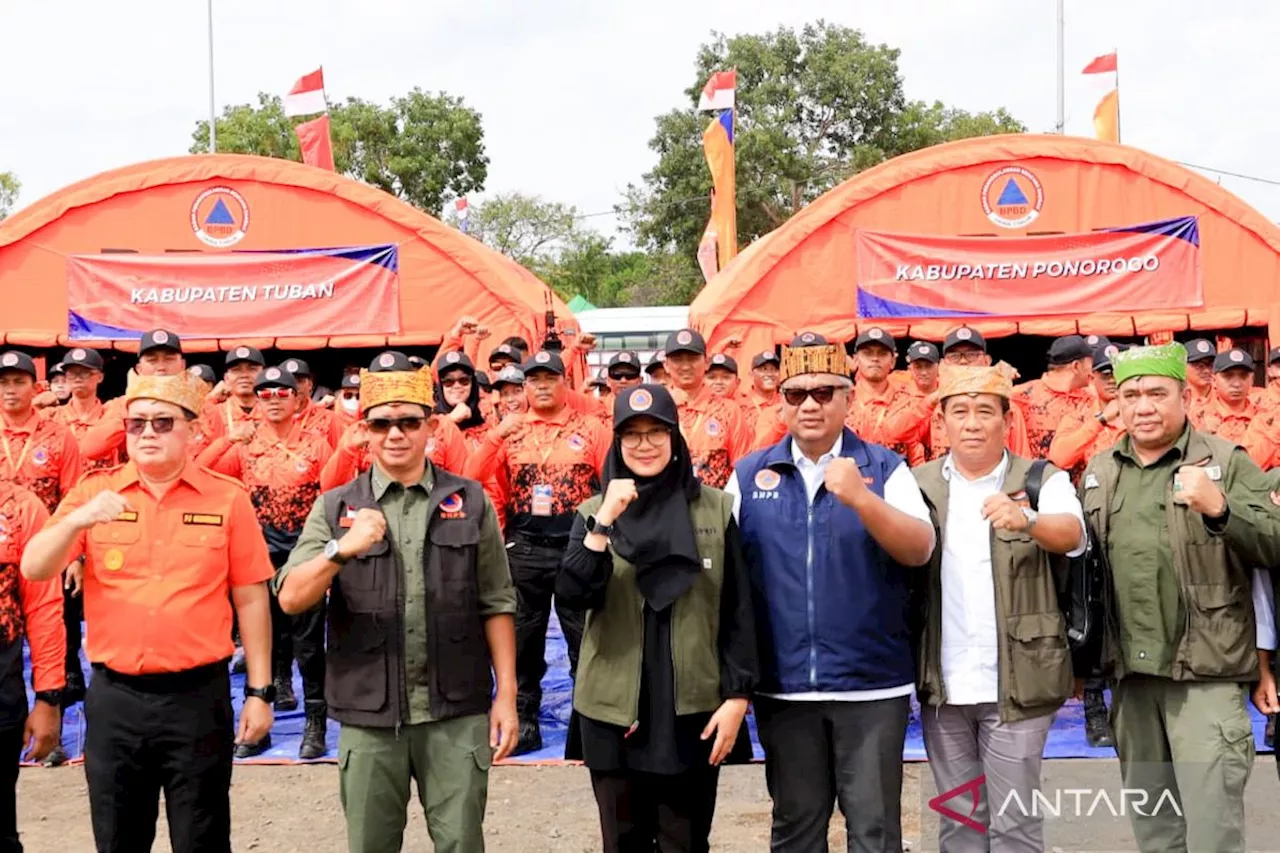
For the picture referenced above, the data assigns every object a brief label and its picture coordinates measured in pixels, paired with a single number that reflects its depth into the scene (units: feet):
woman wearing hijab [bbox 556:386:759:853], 10.99
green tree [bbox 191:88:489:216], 103.76
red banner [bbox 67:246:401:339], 40.06
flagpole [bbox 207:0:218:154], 78.18
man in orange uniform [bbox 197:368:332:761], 22.36
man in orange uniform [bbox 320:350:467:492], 19.97
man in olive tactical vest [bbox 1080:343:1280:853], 11.62
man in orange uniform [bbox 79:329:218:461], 21.70
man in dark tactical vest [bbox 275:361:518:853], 11.25
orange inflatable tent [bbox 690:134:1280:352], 37.73
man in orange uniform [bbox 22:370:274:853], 11.30
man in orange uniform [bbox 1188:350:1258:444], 24.41
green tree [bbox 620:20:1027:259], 108.68
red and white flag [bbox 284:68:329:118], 50.67
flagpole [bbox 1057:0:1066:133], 80.48
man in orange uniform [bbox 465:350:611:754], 20.70
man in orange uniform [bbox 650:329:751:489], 23.12
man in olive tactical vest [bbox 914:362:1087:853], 11.38
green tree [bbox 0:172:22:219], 141.90
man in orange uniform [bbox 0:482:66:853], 12.42
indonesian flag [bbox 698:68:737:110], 54.13
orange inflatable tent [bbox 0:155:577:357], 39.99
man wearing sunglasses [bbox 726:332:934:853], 11.09
